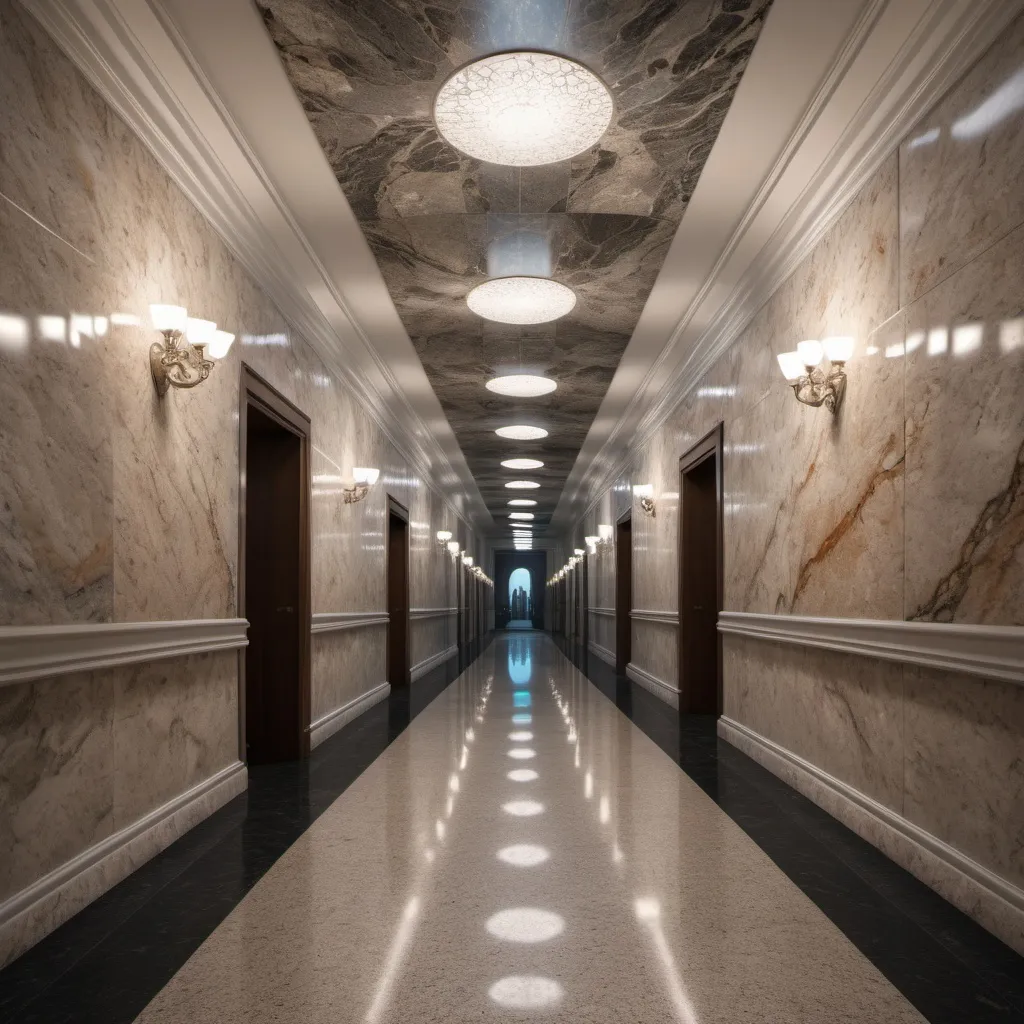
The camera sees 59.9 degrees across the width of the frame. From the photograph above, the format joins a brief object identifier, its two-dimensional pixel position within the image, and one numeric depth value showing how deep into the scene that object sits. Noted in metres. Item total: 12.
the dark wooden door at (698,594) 8.88
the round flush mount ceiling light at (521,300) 6.46
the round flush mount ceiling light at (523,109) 3.83
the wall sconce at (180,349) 4.01
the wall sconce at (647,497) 10.69
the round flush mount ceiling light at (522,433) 12.41
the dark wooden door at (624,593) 13.98
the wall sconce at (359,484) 8.45
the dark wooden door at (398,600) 12.25
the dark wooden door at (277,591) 6.54
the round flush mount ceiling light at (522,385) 9.45
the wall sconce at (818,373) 4.61
